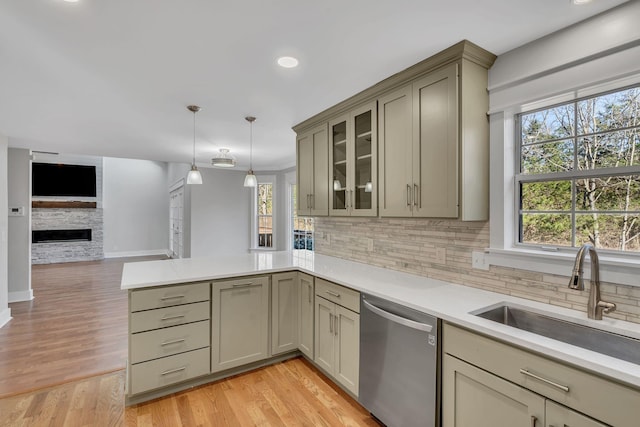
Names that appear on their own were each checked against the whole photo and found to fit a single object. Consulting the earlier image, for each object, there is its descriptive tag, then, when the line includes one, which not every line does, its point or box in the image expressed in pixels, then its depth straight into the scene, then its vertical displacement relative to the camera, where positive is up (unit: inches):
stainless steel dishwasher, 64.3 -34.1
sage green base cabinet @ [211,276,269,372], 97.0 -34.6
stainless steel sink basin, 53.6 -22.7
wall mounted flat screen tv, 325.1 +36.4
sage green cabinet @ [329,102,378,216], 96.2 +17.2
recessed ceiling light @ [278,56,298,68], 77.5 +38.6
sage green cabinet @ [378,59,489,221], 72.7 +17.2
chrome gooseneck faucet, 56.1 -12.7
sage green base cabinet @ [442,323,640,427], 42.4 -27.4
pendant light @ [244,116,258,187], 126.6 +16.7
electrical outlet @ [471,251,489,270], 79.1 -11.9
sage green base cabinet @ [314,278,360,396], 85.1 -34.7
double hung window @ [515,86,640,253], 61.4 +8.6
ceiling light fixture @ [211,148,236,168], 153.9 +25.6
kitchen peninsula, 43.1 -20.1
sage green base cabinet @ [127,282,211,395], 85.7 -35.0
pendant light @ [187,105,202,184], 128.6 +15.2
